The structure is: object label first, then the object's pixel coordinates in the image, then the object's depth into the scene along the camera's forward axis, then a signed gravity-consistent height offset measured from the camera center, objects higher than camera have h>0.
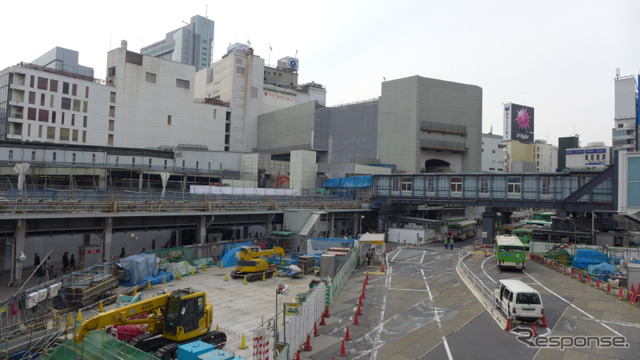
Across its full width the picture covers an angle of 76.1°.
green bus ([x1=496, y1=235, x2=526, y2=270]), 36.53 -4.96
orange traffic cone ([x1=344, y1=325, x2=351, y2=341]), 19.66 -6.88
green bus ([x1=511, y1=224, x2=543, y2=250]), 50.06 -4.43
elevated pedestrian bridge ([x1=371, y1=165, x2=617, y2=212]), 49.41 +1.34
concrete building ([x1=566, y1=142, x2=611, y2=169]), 116.75 +13.35
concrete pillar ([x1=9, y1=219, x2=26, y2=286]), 30.83 -5.23
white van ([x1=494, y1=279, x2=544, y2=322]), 21.44 -5.50
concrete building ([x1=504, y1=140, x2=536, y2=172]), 159.62 +18.86
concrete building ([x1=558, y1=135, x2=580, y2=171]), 144.50 +20.64
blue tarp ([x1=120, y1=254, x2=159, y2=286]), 30.47 -6.33
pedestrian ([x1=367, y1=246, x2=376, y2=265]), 41.25 -6.09
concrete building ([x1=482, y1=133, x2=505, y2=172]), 147.75 +16.78
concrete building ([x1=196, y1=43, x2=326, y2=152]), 110.12 +27.09
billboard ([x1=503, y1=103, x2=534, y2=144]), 160.50 +30.98
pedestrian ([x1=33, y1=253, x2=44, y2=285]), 31.83 -7.37
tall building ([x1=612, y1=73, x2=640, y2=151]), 102.00 +23.22
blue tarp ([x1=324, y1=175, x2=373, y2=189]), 72.19 +2.08
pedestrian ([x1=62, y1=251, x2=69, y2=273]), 34.59 -6.96
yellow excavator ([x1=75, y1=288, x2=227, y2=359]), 16.59 -5.81
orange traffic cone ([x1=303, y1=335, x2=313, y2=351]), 18.34 -6.95
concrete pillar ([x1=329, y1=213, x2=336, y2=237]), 61.66 -4.67
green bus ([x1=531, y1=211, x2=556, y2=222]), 91.75 -3.69
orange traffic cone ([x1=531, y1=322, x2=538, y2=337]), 20.17 -6.56
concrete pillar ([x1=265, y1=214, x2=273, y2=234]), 53.06 -4.02
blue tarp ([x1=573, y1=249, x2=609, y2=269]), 36.12 -4.96
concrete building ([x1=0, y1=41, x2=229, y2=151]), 74.56 +16.09
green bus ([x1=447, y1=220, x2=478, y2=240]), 62.72 -5.01
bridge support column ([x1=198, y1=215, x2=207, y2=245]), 45.78 -4.70
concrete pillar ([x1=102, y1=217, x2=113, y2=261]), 37.44 -5.06
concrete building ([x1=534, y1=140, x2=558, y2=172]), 173.60 +19.18
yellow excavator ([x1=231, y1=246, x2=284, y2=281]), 33.16 -6.32
